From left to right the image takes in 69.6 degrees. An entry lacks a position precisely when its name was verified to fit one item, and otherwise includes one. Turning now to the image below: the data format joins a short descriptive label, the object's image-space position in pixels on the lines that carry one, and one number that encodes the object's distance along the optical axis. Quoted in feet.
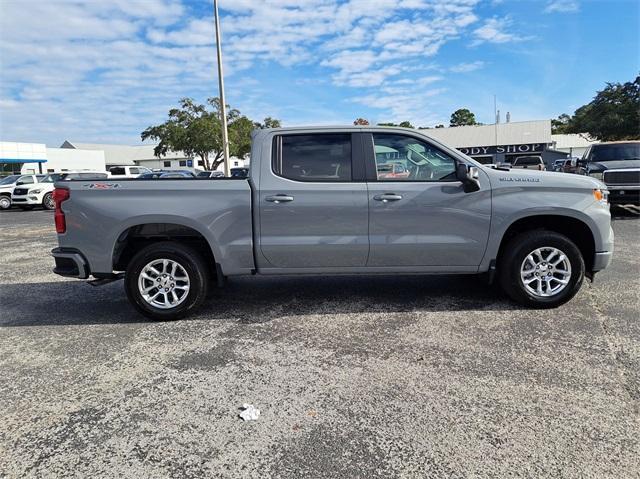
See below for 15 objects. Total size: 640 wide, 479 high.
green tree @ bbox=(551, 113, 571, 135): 277.23
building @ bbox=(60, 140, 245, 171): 281.50
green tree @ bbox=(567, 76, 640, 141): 112.27
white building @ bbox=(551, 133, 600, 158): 208.03
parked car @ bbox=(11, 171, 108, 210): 69.62
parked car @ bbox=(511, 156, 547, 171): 88.50
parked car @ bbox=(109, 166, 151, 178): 94.73
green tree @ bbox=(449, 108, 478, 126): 314.55
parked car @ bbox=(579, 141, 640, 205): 39.40
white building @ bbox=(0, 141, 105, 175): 169.27
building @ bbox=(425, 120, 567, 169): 162.81
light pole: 67.30
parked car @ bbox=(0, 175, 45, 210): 72.59
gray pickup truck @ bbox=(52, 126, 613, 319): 15.24
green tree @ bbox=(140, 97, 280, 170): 128.77
